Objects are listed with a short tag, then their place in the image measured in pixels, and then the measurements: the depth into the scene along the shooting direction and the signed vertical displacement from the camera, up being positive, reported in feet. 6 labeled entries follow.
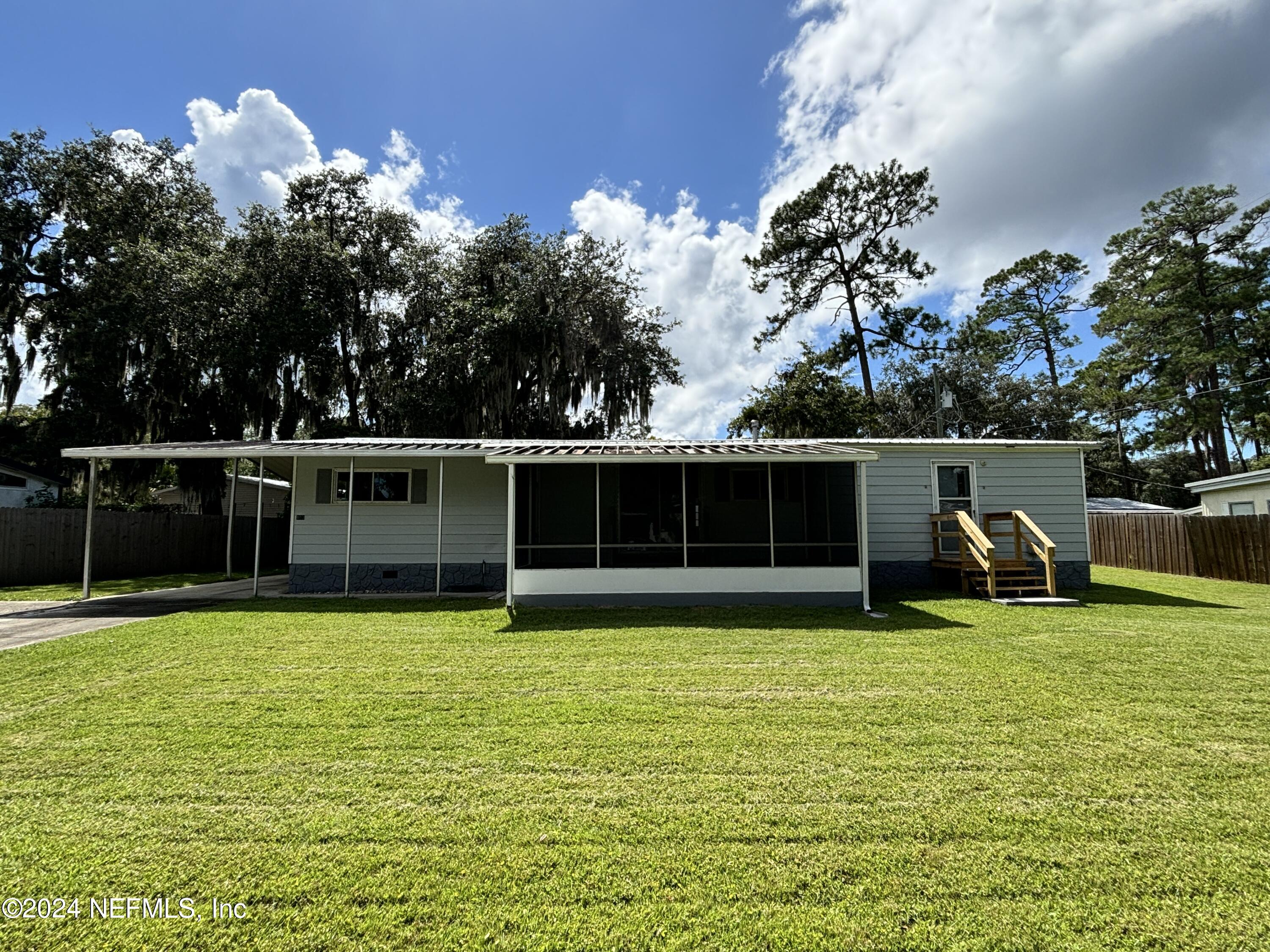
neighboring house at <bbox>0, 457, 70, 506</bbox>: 49.55 +5.08
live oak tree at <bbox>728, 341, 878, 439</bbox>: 62.69 +13.67
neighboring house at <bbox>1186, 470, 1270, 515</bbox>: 44.24 +2.39
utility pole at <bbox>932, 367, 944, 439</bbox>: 56.70 +11.30
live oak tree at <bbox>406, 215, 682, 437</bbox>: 54.54 +18.78
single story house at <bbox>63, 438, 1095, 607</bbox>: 31.14 +1.27
